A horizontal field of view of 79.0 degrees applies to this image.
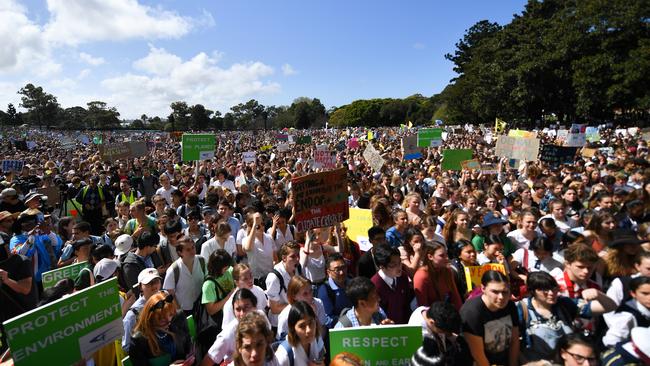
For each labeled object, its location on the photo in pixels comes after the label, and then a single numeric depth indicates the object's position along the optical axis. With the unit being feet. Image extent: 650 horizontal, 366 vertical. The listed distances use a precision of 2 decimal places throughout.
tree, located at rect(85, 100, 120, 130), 288.30
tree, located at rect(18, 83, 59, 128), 263.08
